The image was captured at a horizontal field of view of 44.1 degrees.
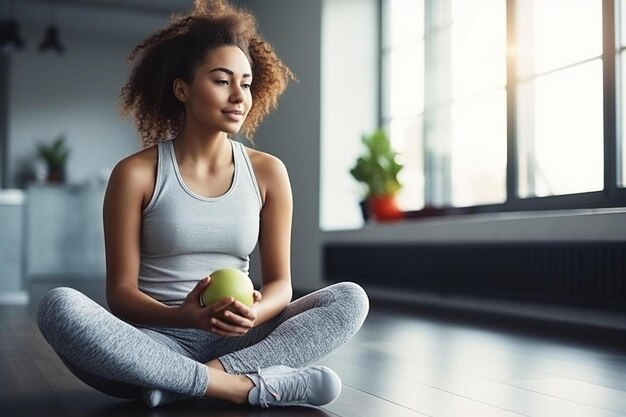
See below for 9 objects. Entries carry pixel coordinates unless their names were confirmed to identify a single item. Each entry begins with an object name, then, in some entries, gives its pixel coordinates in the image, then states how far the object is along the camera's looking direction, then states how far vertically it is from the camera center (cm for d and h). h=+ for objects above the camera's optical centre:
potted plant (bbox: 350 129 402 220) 486 +32
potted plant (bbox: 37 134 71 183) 793 +64
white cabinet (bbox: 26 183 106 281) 762 -10
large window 361 +68
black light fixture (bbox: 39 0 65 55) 710 +166
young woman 151 -8
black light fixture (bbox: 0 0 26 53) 685 +164
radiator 317 -23
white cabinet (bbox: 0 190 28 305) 480 -18
